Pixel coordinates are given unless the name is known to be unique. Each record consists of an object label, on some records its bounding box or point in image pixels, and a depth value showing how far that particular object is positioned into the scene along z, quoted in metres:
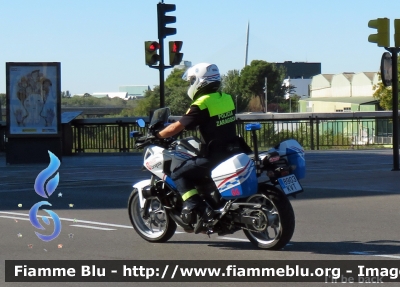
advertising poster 22.42
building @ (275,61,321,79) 128.38
